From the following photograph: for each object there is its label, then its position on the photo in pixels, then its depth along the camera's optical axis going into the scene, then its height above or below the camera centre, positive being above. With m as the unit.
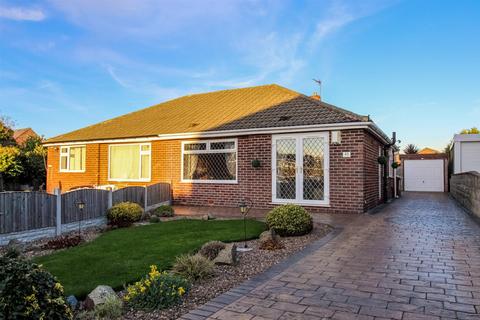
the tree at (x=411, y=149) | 32.41 +1.68
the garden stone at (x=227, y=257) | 5.07 -1.36
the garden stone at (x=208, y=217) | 9.87 -1.48
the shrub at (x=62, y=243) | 7.06 -1.63
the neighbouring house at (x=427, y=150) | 42.25 +2.10
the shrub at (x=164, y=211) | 10.95 -1.48
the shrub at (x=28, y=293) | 2.51 -0.98
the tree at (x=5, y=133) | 31.81 +3.10
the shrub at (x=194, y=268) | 4.46 -1.35
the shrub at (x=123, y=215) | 9.54 -1.37
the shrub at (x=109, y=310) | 3.33 -1.43
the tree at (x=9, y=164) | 21.30 +0.10
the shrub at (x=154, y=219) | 9.80 -1.55
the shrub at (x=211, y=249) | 5.43 -1.35
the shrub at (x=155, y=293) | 3.58 -1.36
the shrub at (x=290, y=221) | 7.21 -1.17
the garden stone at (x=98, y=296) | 3.51 -1.38
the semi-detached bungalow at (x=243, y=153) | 10.56 +0.50
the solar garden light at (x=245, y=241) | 6.18 -1.48
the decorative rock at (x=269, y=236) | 6.44 -1.35
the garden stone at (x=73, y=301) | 3.57 -1.44
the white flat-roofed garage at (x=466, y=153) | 18.05 +0.73
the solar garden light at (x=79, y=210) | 8.67 -1.17
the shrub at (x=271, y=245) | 6.15 -1.44
